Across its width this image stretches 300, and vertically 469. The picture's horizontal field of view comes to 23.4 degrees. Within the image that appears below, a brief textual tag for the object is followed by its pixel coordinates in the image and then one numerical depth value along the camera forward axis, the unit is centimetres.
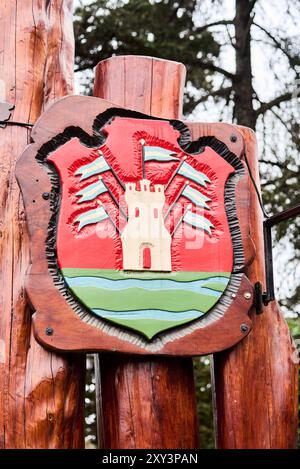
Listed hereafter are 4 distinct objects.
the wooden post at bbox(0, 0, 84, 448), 238
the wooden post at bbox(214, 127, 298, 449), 264
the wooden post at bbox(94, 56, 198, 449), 250
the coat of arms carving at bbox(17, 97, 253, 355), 247
